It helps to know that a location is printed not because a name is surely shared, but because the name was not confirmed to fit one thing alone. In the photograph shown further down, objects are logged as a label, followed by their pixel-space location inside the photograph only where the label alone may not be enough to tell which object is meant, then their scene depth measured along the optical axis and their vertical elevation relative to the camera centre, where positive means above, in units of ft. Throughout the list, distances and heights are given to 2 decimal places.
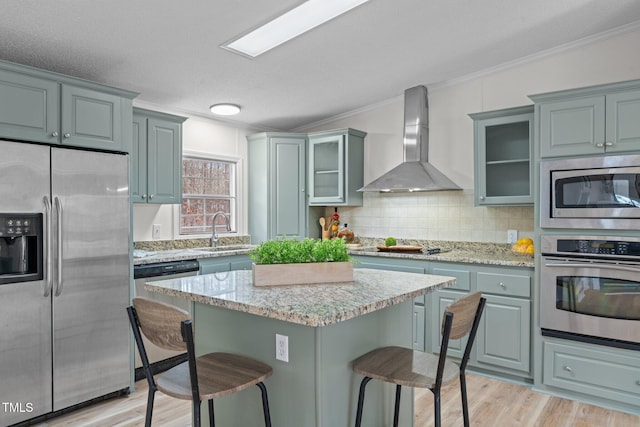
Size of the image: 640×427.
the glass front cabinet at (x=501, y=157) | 12.23 +1.61
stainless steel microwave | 9.30 +0.45
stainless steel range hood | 13.57 +1.99
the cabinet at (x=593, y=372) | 9.29 -3.51
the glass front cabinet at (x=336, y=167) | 15.53 +1.66
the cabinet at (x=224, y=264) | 12.43 -1.50
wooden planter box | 6.81 -0.96
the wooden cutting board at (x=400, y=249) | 13.60 -1.11
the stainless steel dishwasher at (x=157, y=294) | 10.65 -1.77
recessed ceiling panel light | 9.25 +4.20
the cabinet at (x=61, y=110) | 8.31 +2.12
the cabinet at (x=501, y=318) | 10.79 -2.63
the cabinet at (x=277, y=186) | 15.87 +0.99
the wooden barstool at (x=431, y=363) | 5.59 -2.13
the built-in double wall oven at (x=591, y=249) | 9.30 -0.81
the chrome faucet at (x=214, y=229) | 14.90 -0.53
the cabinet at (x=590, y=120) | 9.35 +2.07
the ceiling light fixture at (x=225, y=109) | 14.01 +3.36
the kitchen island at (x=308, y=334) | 5.67 -1.81
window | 14.65 +0.71
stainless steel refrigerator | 8.31 -1.54
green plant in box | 7.01 -0.63
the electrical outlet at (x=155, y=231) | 13.40 -0.54
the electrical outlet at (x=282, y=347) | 6.07 -1.86
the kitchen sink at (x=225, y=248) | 14.33 -1.18
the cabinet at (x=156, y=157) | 11.71 +1.55
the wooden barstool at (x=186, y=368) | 5.10 -2.11
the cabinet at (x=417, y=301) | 12.40 -2.50
